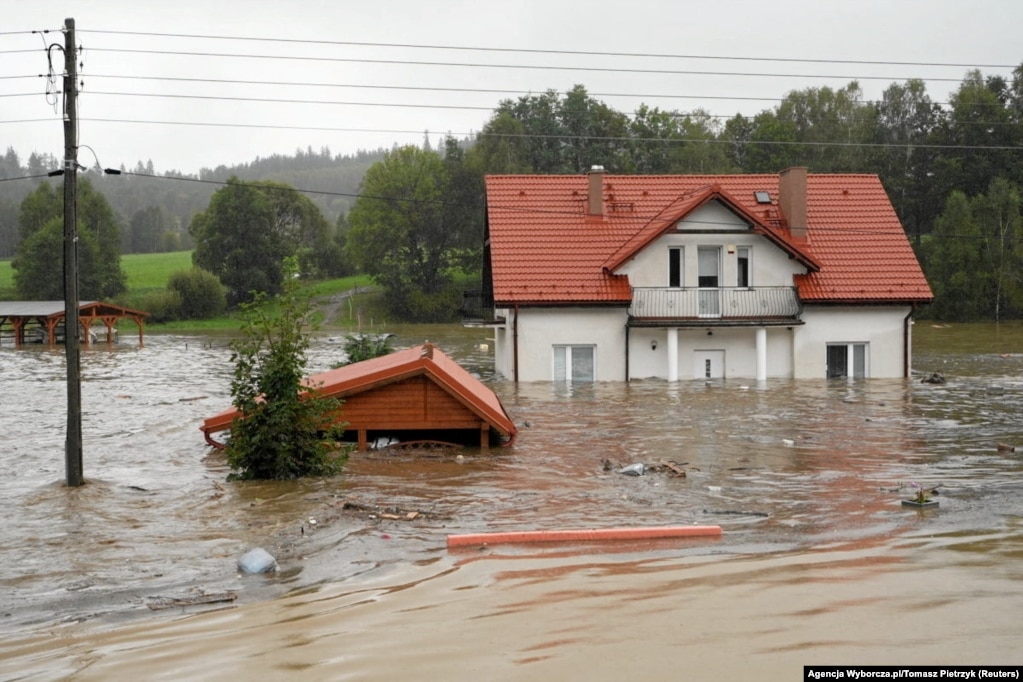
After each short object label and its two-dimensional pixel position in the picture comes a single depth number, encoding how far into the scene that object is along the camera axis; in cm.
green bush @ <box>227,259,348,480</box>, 1716
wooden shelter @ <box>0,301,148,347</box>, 5922
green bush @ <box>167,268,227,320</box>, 8325
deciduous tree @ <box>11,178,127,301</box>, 8875
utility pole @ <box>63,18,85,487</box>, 1711
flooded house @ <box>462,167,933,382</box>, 3525
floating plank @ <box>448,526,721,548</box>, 1234
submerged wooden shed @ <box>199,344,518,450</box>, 1997
